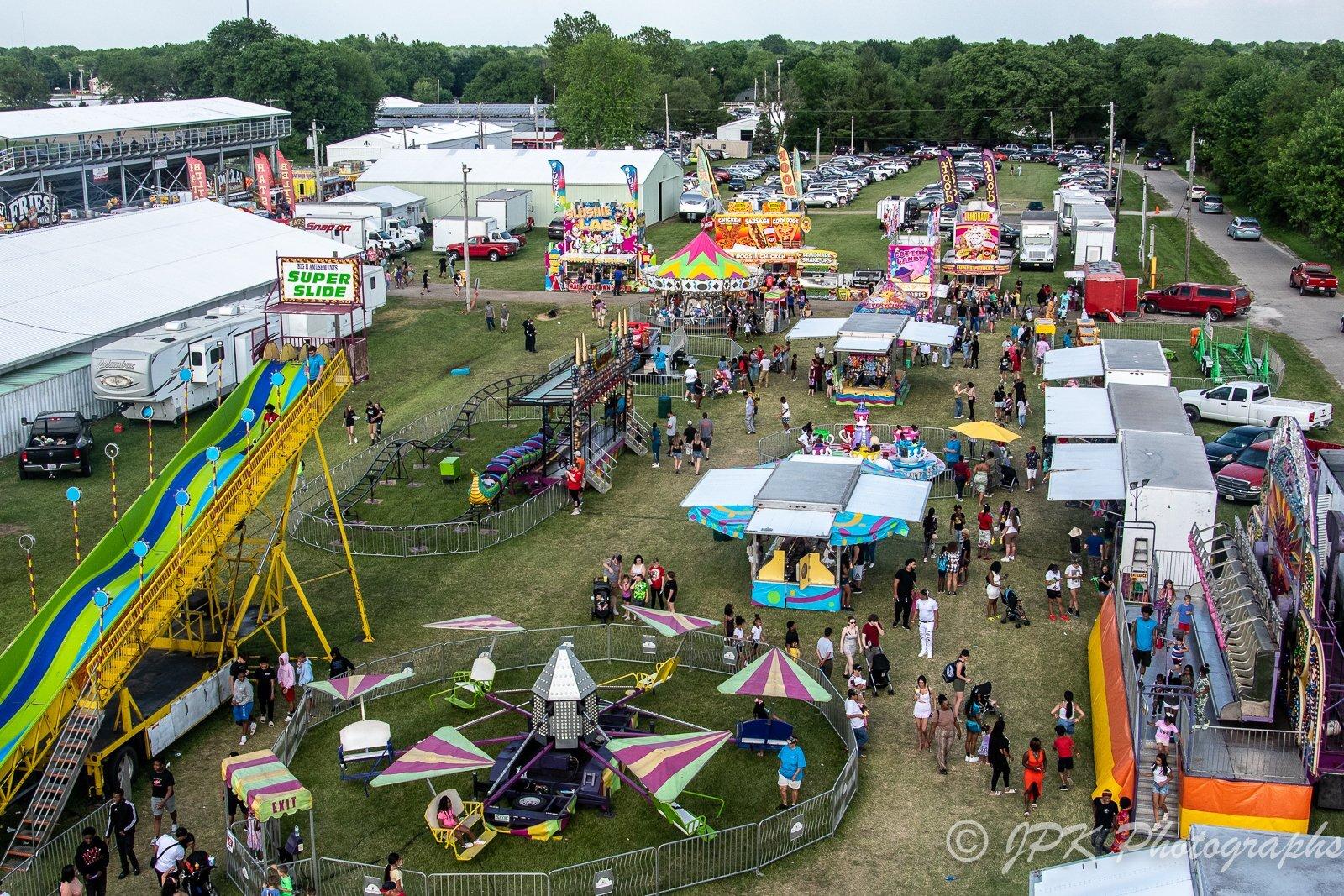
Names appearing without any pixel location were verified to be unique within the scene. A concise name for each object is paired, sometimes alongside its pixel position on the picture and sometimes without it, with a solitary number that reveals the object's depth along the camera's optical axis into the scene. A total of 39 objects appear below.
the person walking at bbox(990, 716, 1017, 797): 20.50
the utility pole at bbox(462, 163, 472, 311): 55.12
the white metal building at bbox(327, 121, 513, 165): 98.19
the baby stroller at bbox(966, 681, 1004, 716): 22.34
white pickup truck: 37.72
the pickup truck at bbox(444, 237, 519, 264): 67.31
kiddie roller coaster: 31.28
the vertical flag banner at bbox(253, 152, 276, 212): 74.94
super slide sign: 36.28
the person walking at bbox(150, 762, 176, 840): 19.89
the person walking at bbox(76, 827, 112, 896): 18.00
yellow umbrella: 33.62
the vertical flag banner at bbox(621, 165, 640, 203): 68.69
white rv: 39.84
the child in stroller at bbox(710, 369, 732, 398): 42.62
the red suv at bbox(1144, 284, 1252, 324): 51.94
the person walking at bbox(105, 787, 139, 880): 19.09
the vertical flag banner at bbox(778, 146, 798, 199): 63.00
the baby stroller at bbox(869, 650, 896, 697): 23.89
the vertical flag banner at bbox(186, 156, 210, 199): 72.31
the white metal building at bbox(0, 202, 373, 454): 40.44
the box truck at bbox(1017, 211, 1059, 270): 61.66
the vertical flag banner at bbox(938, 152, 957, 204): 60.62
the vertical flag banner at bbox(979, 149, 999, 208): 61.52
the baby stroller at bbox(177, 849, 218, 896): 17.89
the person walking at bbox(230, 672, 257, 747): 22.81
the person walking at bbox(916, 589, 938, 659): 25.23
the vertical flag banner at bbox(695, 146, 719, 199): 62.81
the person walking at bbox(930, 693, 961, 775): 21.16
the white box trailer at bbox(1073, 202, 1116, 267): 59.84
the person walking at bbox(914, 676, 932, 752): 21.75
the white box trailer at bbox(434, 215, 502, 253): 67.81
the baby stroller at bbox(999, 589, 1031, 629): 26.55
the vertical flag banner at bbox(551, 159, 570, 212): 59.44
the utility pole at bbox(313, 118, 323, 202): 82.31
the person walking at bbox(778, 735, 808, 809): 20.28
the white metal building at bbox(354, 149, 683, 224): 75.06
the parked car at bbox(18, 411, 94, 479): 35.96
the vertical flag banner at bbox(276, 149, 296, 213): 78.38
